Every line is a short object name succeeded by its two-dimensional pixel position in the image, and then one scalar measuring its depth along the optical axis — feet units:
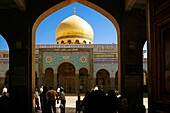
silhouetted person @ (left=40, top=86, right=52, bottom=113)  21.65
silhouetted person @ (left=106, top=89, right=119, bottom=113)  16.99
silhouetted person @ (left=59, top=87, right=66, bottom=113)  26.99
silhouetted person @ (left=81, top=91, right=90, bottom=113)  12.22
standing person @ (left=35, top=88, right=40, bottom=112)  30.16
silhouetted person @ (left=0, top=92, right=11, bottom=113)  12.22
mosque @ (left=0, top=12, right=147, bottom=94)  67.31
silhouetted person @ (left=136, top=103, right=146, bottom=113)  13.07
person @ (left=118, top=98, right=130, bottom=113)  13.90
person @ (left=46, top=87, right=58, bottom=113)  22.82
